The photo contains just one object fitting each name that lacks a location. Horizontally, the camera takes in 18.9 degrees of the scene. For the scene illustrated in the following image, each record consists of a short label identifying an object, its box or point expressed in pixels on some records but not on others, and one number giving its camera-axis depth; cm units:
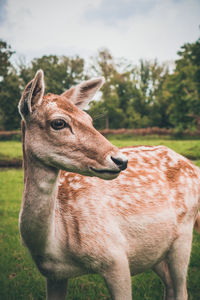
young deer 128
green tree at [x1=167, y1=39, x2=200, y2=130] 1439
